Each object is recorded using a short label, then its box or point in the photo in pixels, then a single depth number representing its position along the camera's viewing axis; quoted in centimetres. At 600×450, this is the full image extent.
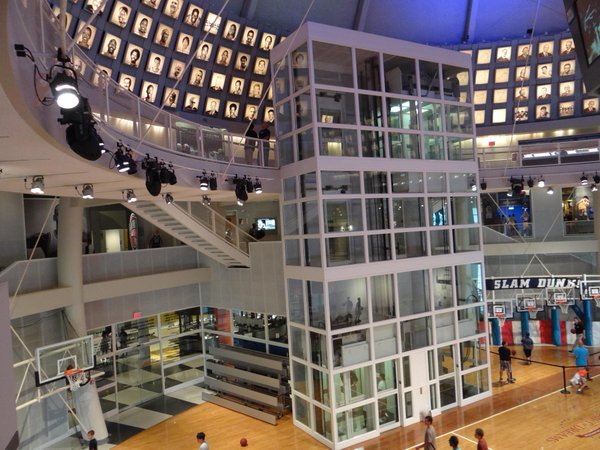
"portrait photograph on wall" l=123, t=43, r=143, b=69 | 1925
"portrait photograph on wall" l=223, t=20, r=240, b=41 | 2164
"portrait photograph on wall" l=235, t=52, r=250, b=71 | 2269
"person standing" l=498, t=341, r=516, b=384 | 1574
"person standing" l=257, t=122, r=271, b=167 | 1369
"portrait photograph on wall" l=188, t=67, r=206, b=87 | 2153
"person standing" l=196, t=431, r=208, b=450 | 1074
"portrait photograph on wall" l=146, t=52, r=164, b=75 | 2012
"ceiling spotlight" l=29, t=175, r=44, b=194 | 712
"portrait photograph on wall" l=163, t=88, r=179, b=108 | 2084
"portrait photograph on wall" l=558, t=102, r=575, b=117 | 2561
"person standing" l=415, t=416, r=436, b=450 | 1041
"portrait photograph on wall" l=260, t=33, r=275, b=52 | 2297
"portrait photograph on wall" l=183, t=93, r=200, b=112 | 2156
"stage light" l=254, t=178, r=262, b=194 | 1295
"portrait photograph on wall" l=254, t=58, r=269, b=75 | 2330
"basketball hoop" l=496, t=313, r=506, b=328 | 1884
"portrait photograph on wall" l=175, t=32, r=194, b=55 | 2066
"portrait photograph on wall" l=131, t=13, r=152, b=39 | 1916
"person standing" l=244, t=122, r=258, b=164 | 1334
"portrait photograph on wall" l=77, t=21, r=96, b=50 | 1761
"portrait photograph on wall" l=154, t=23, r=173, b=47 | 1995
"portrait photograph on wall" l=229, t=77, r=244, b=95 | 2286
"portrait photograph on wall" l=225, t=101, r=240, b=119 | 2309
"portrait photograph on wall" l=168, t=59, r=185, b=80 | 2078
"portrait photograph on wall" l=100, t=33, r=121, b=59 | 1838
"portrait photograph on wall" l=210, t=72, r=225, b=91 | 2223
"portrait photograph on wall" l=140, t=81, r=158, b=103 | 2030
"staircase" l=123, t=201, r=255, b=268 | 1431
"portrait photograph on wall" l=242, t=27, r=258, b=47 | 2242
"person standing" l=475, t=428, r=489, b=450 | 966
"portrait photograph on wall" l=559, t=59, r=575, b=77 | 2506
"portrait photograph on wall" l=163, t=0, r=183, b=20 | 1974
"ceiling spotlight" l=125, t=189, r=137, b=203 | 1006
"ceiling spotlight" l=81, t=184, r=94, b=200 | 862
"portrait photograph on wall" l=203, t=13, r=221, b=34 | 2118
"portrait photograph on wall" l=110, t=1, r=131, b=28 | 1839
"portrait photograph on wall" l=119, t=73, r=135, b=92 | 1941
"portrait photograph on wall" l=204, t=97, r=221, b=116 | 2241
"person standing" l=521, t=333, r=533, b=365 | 1714
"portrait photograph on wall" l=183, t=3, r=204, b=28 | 2039
